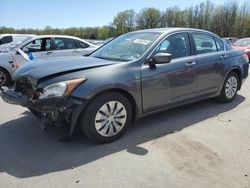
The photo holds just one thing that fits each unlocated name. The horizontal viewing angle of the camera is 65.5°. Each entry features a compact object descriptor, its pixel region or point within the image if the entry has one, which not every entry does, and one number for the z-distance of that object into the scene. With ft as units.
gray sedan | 8.14
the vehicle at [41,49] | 18.30
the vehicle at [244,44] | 30.97
